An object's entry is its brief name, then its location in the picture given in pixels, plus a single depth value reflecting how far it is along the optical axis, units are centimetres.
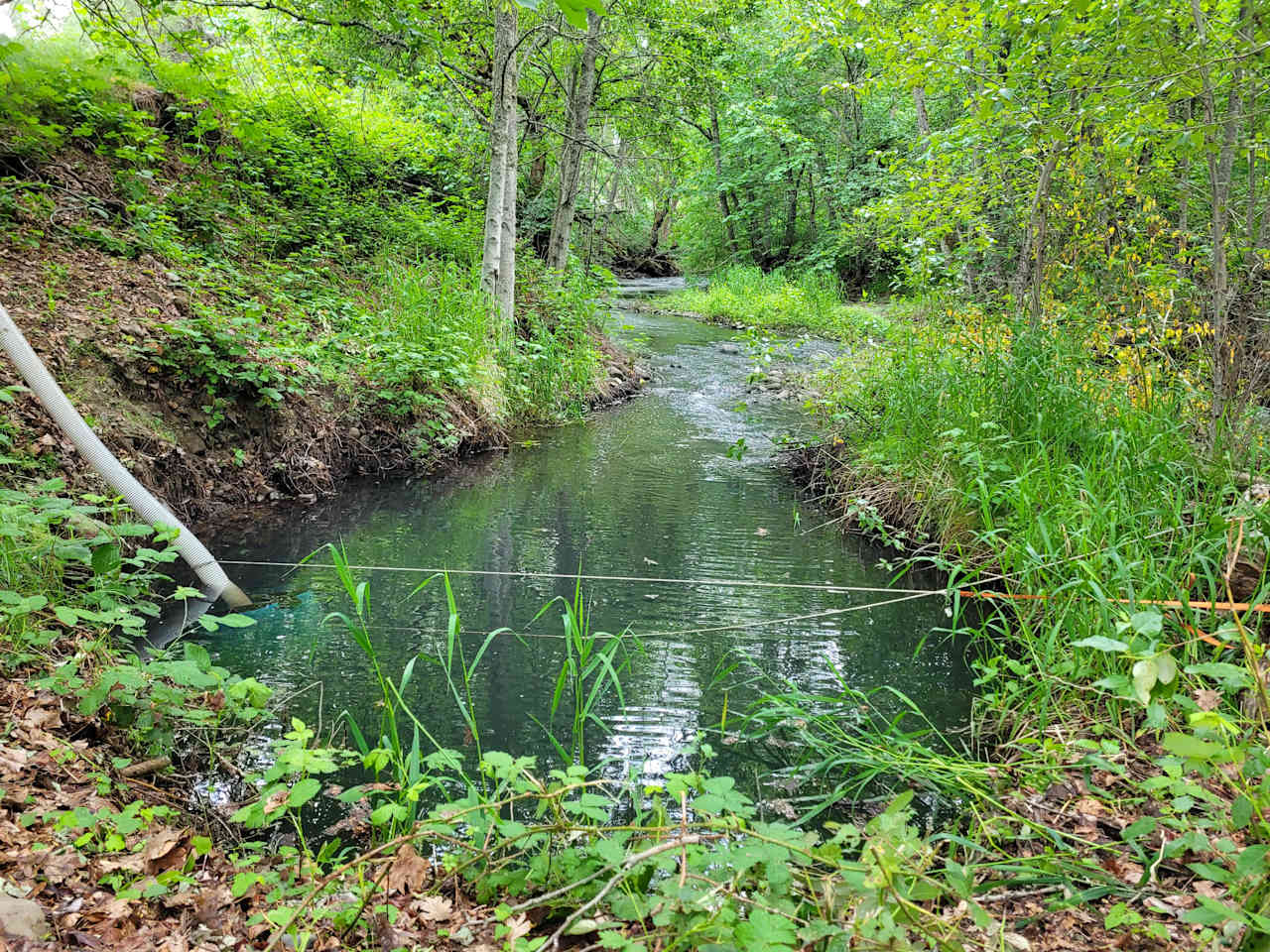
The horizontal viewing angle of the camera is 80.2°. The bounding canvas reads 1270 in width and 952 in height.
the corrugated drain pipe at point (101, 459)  348
